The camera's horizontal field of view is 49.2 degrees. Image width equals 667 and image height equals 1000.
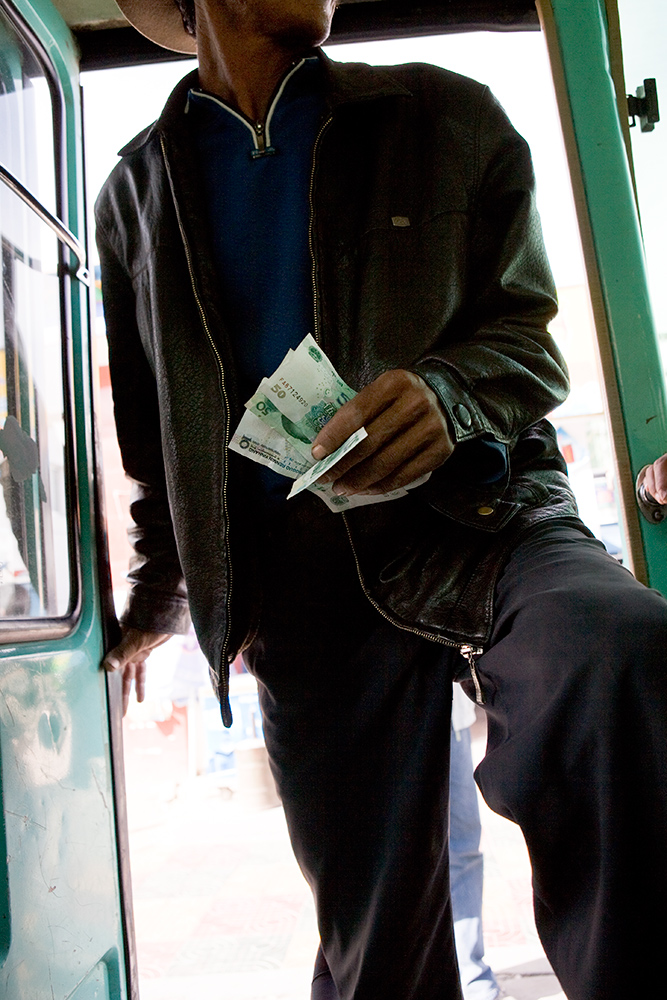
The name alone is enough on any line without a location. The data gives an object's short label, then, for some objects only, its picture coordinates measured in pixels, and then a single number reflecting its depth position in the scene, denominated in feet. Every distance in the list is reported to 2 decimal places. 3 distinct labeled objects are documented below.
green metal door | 3.98
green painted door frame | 4.98
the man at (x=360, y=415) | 3.52
